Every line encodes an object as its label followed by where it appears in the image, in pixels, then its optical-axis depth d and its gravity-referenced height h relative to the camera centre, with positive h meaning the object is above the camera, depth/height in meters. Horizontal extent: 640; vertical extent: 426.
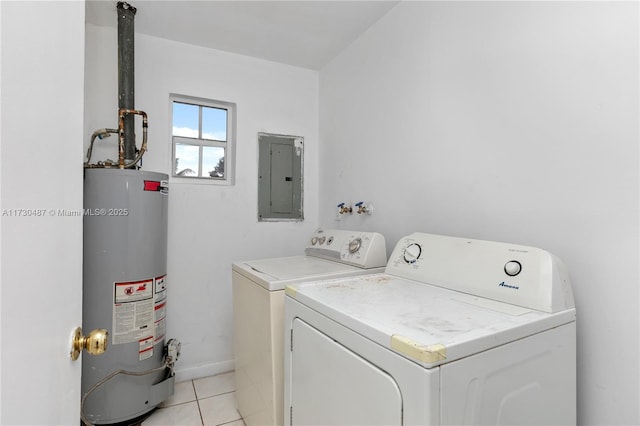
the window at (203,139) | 2.46 +0.59
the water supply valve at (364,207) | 2.20 +0.05
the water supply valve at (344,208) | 2.40 +0.04
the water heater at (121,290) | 1.71 -0.43
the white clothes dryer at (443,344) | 0.74 -0.34
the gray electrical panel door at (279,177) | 2.67 +0.32
